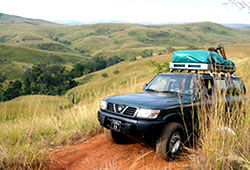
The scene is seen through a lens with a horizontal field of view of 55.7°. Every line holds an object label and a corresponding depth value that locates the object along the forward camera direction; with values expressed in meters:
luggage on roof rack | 4.96
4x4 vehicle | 3.84
